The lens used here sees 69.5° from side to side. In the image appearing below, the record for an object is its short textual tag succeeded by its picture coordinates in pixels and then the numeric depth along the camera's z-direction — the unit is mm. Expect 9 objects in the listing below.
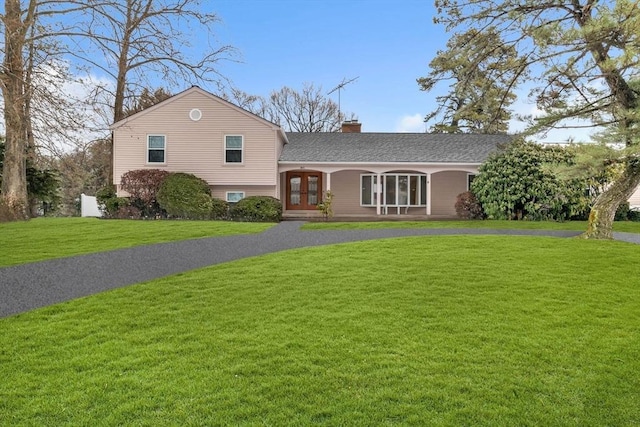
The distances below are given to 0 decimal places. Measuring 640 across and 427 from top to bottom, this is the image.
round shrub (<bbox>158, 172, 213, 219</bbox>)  19312
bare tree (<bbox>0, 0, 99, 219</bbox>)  9586
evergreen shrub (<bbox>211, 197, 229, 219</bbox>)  19719
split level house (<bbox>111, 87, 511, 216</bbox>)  21219
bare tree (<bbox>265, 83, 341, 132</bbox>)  42469
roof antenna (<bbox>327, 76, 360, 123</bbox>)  31766
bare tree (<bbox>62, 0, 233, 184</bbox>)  13133
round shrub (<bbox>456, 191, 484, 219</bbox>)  20172
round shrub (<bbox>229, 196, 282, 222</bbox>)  19172
